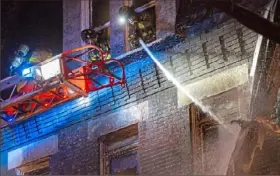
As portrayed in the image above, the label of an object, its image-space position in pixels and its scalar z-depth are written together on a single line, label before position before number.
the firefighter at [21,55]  14.91
